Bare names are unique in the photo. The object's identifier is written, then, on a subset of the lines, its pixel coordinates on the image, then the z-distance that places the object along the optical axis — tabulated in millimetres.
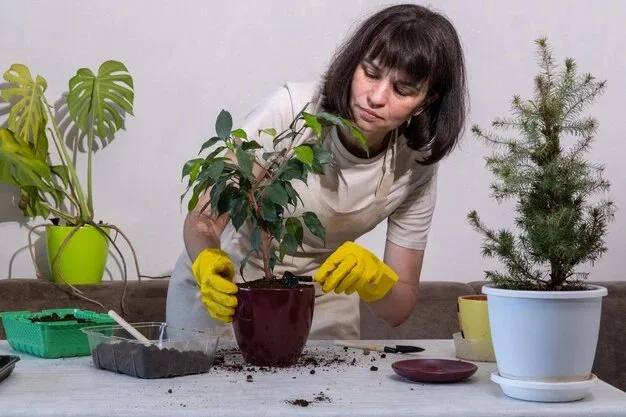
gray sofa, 2475
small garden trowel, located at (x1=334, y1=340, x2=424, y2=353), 1559
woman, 1513
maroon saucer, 1272
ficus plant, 1344
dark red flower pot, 1374
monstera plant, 2490
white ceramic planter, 1167
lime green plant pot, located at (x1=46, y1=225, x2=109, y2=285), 2510
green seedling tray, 1465
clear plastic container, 1294
